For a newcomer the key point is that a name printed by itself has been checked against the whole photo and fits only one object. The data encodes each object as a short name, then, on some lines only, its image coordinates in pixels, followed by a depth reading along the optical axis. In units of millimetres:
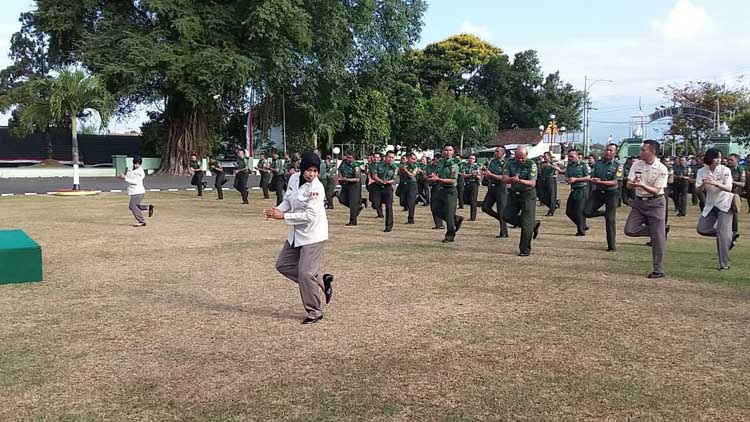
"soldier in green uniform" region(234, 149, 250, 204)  21500
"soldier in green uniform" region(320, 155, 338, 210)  19105
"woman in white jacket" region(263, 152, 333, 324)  6453
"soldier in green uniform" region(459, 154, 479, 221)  17375
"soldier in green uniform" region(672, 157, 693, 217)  18344
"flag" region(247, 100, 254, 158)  39719
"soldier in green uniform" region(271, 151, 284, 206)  20750
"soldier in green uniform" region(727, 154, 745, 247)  14586
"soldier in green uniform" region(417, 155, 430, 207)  18547
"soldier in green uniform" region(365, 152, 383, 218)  15523
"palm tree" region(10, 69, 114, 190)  26031
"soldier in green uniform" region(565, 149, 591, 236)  13328
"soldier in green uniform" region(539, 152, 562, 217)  17625
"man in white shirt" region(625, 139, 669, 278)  8773
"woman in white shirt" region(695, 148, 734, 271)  9250
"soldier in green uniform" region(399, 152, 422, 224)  16078
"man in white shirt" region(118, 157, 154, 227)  14641
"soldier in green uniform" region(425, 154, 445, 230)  13016
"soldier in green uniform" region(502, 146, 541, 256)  10797
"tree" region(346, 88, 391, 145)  47375
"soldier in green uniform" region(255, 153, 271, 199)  23391
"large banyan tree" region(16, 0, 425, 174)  32844
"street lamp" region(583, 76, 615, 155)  53847
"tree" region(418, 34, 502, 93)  63312
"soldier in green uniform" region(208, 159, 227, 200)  22906
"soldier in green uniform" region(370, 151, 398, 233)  15122
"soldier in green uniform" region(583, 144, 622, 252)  11664
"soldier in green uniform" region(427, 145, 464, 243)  12398
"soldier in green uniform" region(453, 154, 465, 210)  18838
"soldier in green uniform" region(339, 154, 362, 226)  15648
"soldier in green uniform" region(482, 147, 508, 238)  13414
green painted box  8078
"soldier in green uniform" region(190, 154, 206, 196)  24094
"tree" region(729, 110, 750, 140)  41244
